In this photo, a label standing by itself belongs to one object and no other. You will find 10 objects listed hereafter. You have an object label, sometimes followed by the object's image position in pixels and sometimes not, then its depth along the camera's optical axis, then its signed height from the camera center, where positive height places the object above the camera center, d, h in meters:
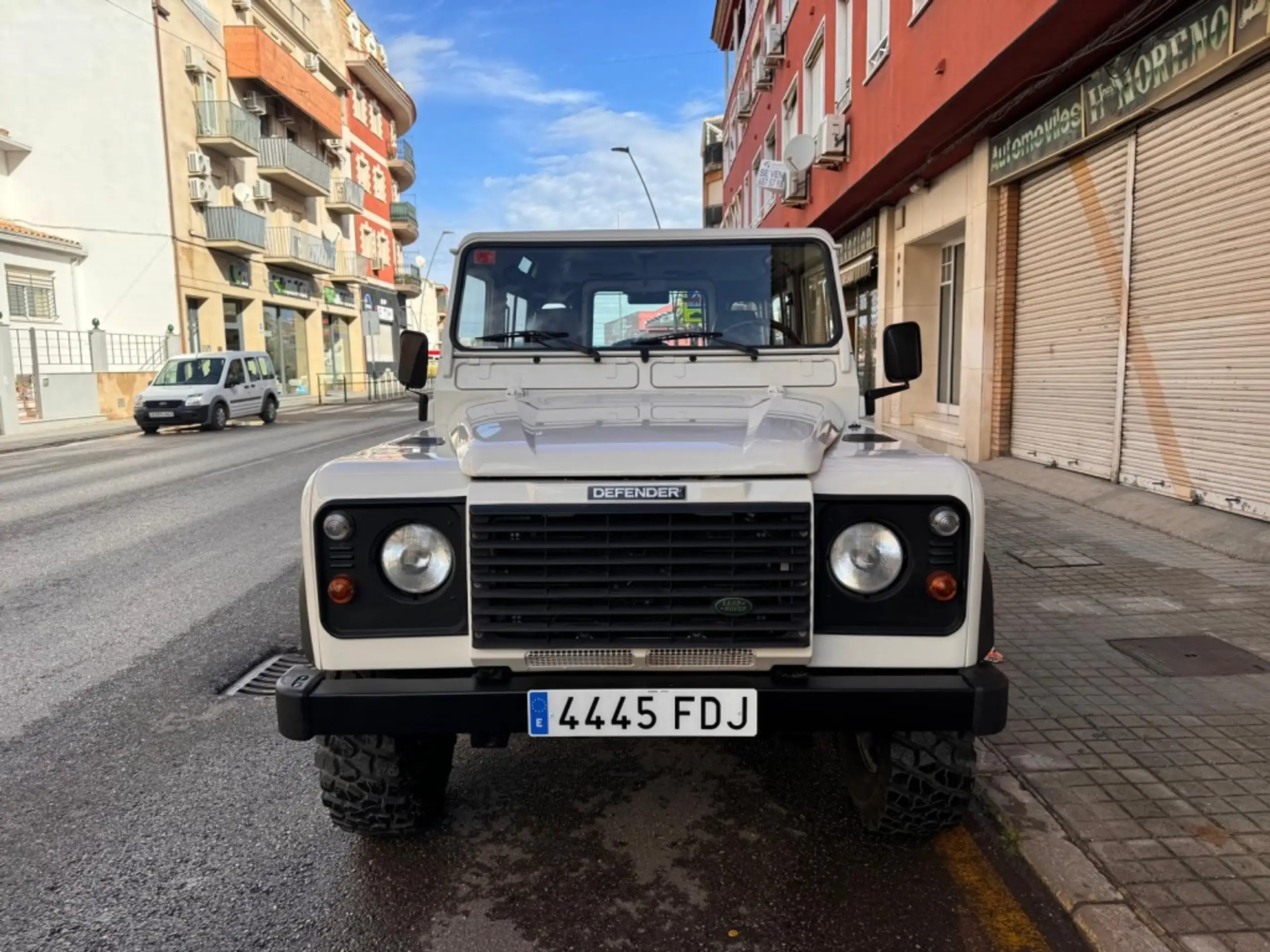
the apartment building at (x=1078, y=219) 6.84 +1.47
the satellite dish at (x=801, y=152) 16.55 +4.03
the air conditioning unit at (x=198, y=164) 27.92 +6.65
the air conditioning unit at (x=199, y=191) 27.94 +5.80
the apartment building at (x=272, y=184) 28.16 +7.18
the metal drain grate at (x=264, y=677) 4.32 -1.51
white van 19.22 -0.38
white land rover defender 2.37 -0.62
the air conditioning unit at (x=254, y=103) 32.31 +9.86
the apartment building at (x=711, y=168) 48.03 +10.91
